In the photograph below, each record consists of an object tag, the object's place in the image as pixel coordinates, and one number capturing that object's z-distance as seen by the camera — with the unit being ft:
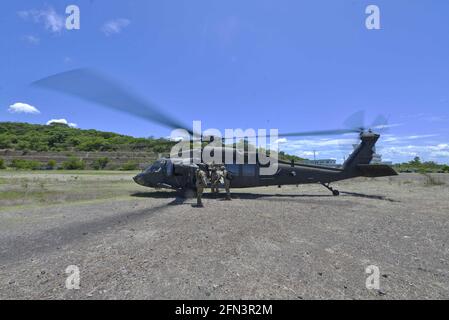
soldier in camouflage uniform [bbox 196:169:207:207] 37.33
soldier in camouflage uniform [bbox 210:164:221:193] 44.93
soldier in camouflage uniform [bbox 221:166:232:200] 44.11
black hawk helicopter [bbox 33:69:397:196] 46.55
